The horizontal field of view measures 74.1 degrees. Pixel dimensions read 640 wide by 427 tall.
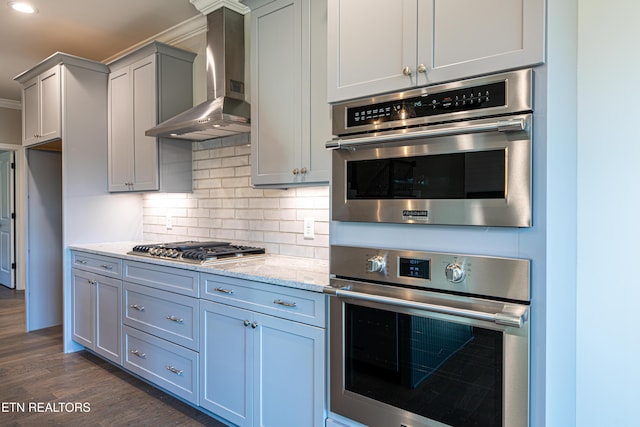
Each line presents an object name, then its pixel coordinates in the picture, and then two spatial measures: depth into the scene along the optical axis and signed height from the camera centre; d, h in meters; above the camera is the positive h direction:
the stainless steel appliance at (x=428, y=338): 1.33 -0.47
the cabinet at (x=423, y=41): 1.31 +0.58
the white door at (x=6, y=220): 6.39 -0.22
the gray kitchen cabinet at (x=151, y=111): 3.42 +0.79
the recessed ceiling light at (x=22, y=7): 3.13 +1.50
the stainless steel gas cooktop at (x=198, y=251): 2.57 -0.30
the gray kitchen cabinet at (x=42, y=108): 3.76 +0.92
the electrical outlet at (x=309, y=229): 2.73 -0.15
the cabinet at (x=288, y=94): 2.23 +0.62
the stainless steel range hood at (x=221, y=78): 2.81 +0.88
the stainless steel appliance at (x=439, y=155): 1.31 +0.18
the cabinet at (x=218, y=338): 1.95 -0.76
